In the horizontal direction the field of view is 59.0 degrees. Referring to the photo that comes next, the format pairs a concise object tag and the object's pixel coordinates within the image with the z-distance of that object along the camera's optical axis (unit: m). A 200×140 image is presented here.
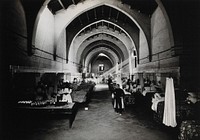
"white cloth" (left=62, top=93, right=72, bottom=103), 7.27
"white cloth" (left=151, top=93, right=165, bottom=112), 6.85
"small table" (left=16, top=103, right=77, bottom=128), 6.14
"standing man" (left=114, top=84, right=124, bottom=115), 8.52
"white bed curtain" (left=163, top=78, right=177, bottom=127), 5.26
